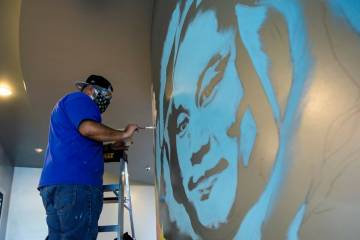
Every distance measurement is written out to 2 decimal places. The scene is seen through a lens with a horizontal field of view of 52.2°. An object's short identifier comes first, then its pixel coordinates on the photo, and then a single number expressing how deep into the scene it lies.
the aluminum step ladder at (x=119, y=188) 2.24
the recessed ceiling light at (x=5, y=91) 3.95
